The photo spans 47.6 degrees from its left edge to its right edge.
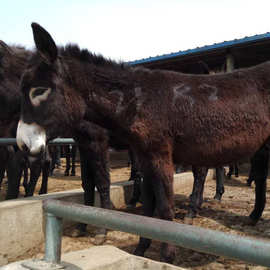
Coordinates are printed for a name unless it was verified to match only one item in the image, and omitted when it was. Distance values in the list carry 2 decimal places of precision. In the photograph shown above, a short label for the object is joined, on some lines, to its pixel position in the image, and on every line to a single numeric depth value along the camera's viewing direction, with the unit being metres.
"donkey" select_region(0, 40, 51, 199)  3.90
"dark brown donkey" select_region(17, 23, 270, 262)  2.52
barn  8.28
